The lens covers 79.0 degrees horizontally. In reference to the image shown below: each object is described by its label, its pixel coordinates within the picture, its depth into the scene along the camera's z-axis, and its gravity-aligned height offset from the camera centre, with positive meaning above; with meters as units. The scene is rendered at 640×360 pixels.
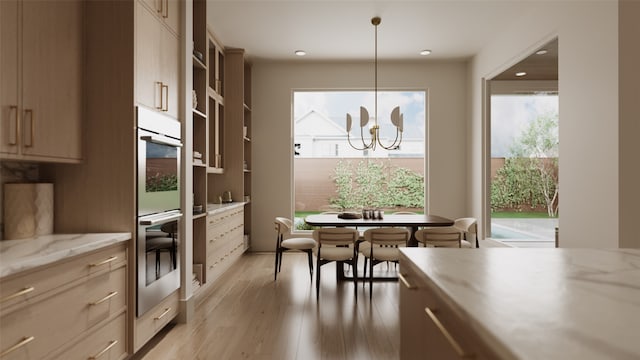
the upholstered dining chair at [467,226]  4.63 -0.52
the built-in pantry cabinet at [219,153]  3.98 +0.41
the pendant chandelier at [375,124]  4.55 +0.78
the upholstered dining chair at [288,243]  4.51 -0.70
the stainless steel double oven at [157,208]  2.50 -0.17
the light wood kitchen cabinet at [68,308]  1.53 -0.58
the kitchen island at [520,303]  0.68 -0.28
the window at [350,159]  6.65 +0.44
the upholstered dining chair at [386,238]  3.97 -0.56
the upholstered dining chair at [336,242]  4.00 -0.60
